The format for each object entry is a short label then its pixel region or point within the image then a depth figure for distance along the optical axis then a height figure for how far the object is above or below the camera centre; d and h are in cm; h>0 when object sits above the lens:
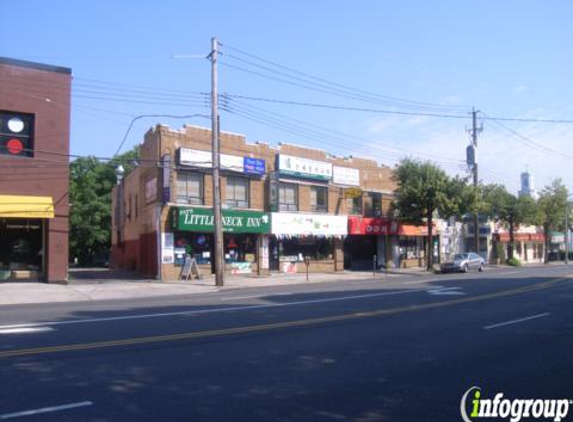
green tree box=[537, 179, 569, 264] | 5753 +388
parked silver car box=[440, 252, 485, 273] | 3697 -150
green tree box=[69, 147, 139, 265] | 5306 +326
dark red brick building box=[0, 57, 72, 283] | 2380 +315
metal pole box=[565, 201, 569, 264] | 5991 +196
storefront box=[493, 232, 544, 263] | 5812 -43
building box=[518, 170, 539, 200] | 10419 +1132
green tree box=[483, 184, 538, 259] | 5081 +318
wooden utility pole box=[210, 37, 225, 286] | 2494 +278
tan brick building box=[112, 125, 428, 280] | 2923 +204
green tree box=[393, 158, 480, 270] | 3684 +314
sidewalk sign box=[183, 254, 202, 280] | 2845 -139
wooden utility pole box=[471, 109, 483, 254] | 4300 +772
